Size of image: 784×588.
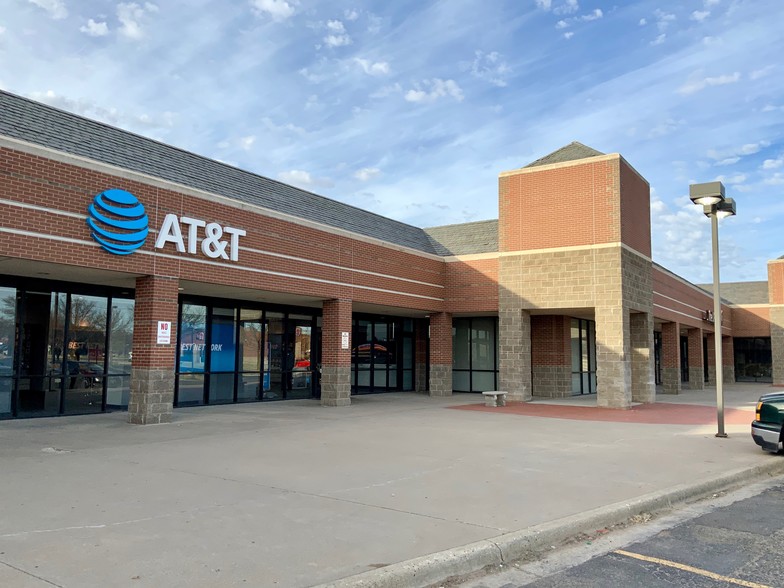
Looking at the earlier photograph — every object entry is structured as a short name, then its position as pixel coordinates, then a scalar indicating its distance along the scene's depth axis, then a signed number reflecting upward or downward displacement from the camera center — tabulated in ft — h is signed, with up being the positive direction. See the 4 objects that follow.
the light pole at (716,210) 43.65 +10.38
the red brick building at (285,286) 43.60 +6.04
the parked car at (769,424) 34.83 -3.99
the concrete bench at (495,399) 67.82 -5.16
